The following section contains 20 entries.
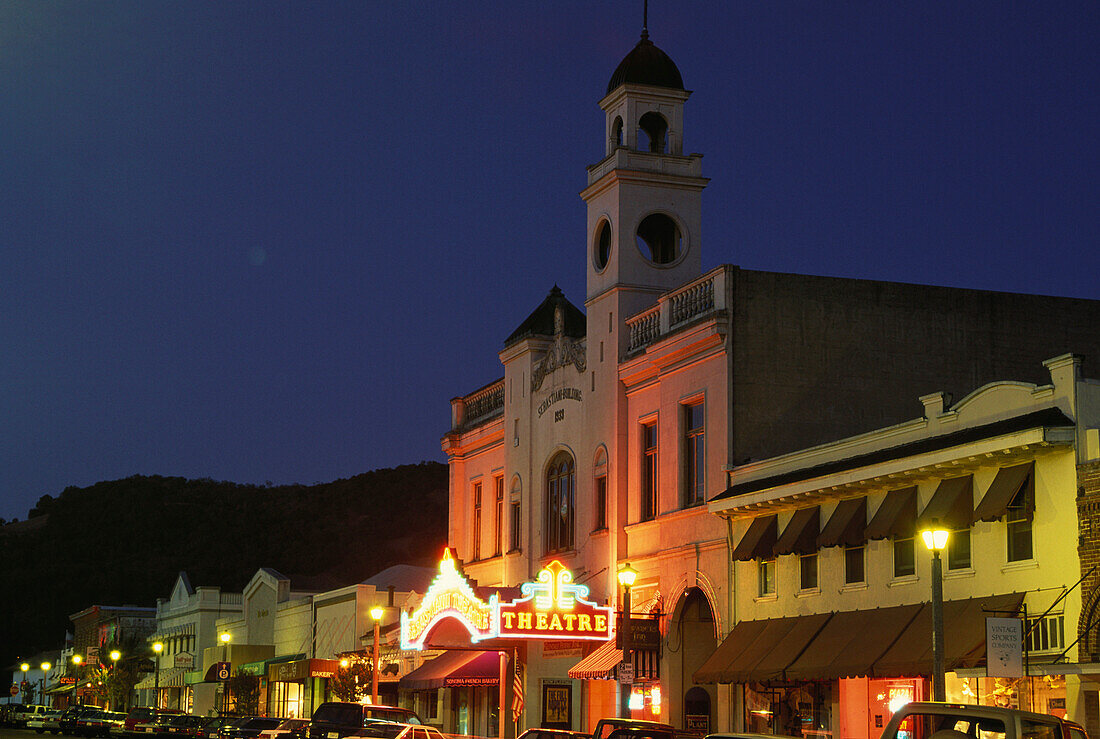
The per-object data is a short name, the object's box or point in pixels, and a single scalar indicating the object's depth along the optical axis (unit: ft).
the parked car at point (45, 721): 224.94
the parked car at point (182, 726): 181.57
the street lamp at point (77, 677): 346.74
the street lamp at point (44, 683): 402.31
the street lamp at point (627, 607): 109.70
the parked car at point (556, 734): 96.27
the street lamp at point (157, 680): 308.19
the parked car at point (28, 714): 235.26
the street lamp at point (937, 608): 76.07
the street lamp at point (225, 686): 247.17
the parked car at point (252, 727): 147.94
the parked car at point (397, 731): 106.01
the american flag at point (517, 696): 151.64
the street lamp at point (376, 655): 154.92
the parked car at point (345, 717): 121.60
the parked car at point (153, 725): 184.44
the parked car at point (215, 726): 170.81
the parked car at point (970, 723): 56.44
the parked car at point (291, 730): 135.64
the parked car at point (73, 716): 208.54
